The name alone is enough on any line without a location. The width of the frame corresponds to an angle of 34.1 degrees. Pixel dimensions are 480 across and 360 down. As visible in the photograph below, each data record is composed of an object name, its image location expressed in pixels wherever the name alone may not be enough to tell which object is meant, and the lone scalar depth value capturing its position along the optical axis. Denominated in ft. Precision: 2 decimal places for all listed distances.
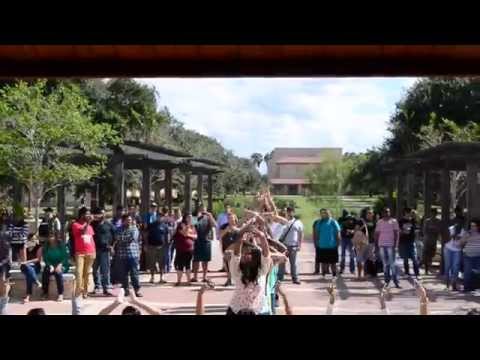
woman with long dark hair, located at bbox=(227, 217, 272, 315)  19.53
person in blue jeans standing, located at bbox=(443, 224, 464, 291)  44.45
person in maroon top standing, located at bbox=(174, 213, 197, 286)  47.52
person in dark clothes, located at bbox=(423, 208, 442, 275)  53.88
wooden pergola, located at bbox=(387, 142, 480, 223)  50.47
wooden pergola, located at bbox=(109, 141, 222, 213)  57.16
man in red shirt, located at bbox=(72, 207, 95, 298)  40.16
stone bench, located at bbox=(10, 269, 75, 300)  40.29
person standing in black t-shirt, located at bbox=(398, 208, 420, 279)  50.39
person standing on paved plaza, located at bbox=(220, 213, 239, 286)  44.92
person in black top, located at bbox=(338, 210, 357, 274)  53.87
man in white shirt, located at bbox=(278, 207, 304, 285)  48.29
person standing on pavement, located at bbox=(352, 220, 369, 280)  51.03
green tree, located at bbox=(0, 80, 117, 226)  66.18
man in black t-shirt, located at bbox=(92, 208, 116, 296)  42.47
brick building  375.25
